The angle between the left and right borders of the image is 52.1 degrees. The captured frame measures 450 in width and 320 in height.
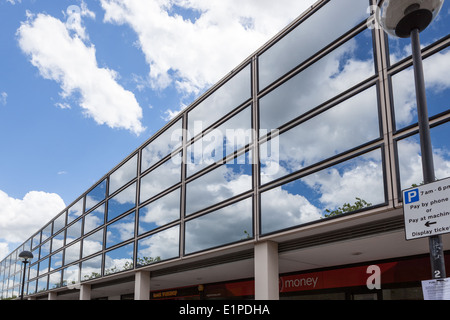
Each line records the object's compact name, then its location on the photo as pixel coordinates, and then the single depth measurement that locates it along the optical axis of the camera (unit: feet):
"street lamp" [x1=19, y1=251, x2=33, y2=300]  85.12
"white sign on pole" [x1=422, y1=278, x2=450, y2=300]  16.08
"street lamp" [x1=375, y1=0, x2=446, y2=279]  19.35
